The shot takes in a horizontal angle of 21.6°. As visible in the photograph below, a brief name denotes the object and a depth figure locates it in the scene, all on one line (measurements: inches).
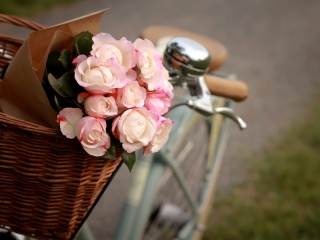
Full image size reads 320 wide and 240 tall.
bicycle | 52.8
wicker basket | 41.3
